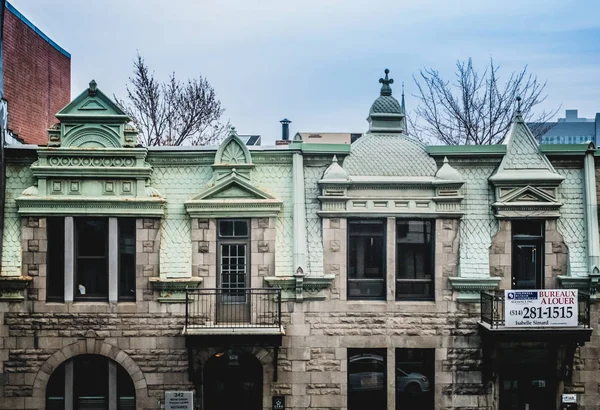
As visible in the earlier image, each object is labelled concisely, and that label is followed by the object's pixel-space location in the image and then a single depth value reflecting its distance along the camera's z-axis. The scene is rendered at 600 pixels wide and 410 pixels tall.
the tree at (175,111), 35.16
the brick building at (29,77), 20.84
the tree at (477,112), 31.89
